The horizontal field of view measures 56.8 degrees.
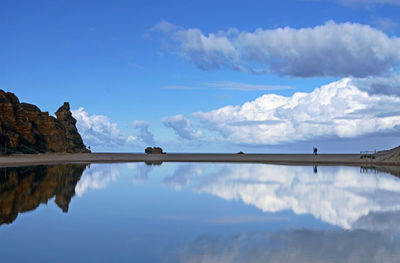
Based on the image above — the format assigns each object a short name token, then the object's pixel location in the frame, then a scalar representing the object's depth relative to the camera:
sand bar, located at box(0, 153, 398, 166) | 67.31
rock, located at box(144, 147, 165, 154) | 109.69
